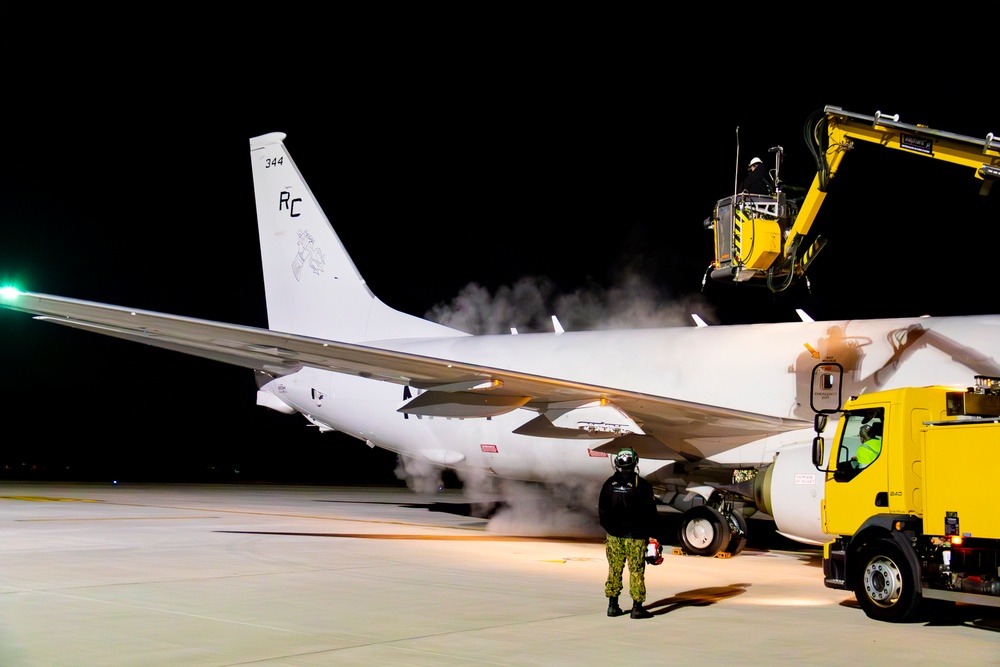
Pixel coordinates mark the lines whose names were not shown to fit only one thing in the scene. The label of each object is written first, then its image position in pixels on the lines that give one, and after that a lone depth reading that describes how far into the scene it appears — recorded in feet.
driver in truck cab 29.53
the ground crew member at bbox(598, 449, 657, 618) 28.04
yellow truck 26.16
